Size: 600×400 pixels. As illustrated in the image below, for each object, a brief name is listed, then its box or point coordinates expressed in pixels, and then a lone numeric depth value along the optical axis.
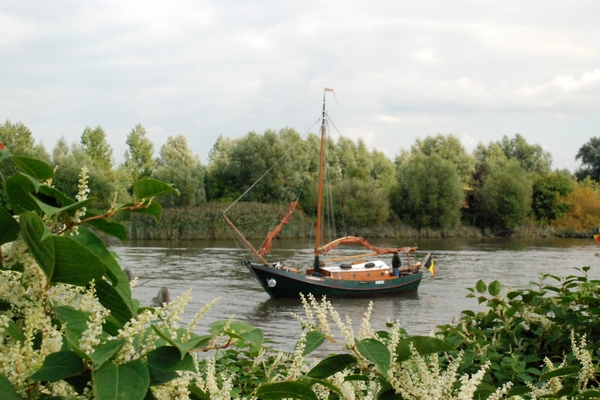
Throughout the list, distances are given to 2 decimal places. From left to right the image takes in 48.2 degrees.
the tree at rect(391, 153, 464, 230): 53.88
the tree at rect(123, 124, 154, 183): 77.12
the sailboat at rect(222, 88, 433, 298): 24.00
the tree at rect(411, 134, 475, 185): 71.56
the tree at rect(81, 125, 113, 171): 69.06
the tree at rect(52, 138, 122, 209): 49.25
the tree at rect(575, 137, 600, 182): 79.19
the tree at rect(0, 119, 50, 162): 51.71
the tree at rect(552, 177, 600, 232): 56.59
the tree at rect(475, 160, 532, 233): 55.78
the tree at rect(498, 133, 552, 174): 79.89
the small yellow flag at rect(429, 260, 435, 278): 27.59
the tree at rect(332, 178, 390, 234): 52.50
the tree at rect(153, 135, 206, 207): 52.04
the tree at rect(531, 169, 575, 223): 58.61
